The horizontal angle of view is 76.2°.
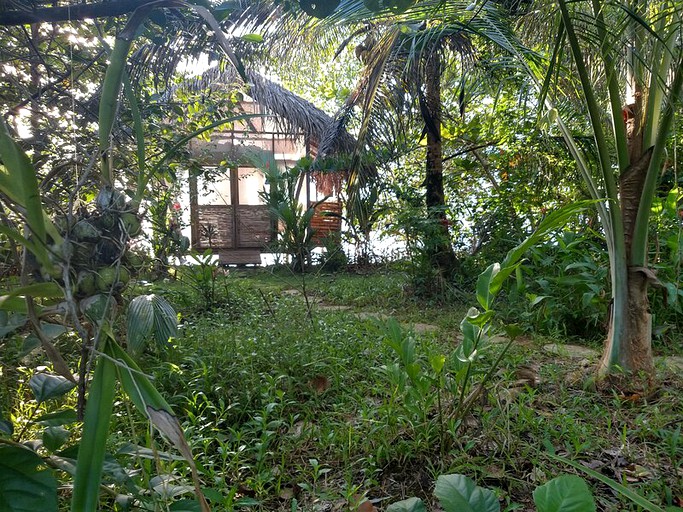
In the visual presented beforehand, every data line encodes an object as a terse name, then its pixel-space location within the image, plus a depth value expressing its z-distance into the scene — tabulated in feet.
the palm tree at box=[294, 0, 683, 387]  5.14
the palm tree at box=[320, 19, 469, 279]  11.25
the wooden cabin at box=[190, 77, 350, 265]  26.76
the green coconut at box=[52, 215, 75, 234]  1.86
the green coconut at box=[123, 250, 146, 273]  2.08
